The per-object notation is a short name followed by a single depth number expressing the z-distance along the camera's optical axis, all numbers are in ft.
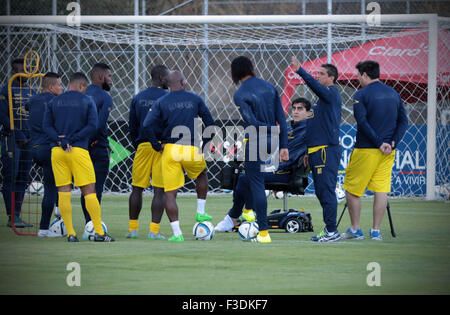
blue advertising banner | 107.96
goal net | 108.06
